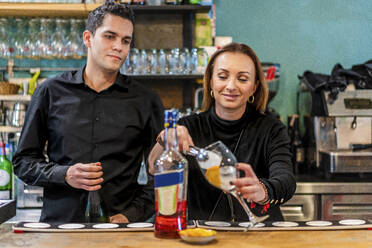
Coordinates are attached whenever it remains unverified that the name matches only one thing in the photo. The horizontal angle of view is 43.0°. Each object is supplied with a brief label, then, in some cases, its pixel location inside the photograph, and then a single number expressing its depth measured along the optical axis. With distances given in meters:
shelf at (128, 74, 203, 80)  3.32
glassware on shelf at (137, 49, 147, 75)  3.32
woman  1.74
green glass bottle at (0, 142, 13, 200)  3.23
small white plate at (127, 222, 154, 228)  1.46
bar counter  1.27
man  1.92
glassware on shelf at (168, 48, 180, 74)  3.35
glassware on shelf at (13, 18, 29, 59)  3.50
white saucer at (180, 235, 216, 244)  1.25
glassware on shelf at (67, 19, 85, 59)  3.46
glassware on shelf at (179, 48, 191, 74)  3.35
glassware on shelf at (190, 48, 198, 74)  3.35
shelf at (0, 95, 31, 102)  3.42
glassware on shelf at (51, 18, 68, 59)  3.47
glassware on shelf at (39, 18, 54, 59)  3.46
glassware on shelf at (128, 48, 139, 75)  3.31
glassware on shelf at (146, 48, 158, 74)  3.34
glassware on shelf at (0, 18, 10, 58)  3.45
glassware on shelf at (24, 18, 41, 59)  3.47
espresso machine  3.30
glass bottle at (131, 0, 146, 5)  3.39
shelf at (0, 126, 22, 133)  3.41
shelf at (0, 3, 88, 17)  3.34
